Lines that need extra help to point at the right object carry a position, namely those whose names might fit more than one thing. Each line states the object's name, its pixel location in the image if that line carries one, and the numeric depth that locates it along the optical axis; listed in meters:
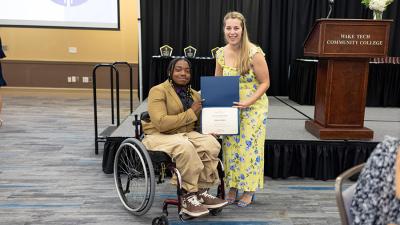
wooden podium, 2.90
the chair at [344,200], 1.16
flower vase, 3.43
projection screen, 7.37
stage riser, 3.07
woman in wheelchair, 2.15
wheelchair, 2.11
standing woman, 2.33
